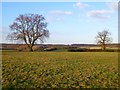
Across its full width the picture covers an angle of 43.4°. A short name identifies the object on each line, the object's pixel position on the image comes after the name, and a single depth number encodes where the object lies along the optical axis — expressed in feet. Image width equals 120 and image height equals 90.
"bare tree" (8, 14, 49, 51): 155.27
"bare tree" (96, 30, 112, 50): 193.25
